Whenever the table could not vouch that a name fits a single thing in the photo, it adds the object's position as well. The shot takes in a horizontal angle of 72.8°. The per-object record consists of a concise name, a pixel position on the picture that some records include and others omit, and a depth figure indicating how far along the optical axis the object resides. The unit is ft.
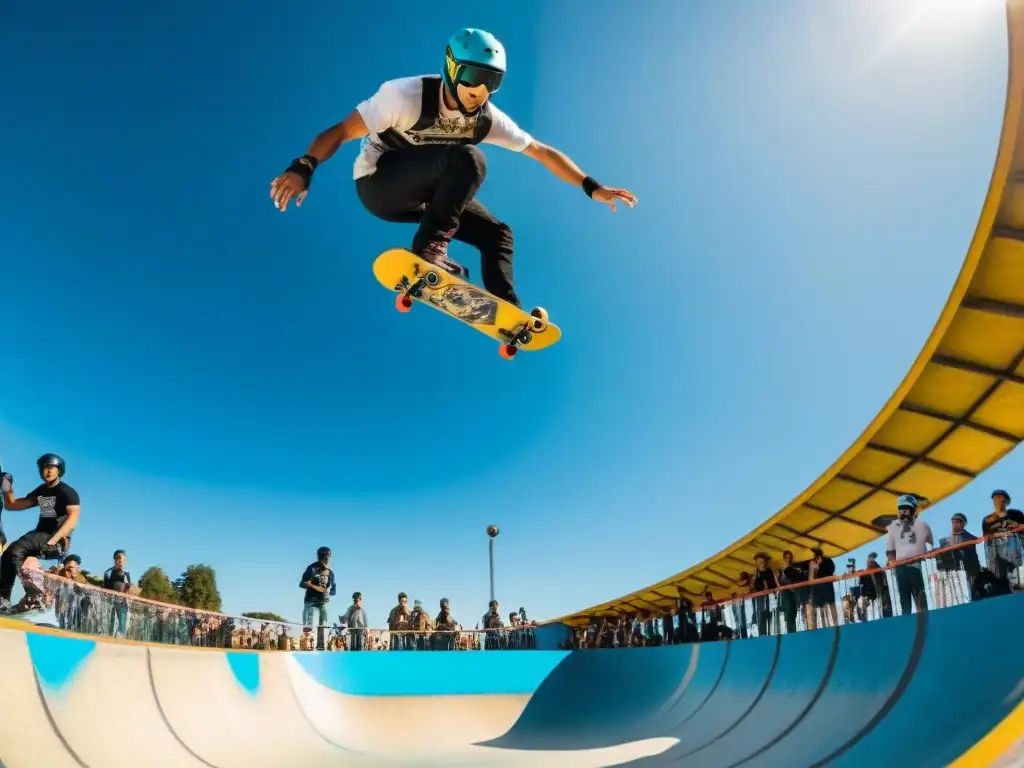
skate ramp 14.83
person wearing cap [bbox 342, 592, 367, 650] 40.73
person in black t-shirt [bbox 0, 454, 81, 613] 18.12
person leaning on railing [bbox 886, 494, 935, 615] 21.45
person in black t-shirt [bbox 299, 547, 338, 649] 35.12
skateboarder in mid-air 15.03
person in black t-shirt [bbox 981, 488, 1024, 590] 17.85
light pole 71.46
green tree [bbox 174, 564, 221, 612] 216.95
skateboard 18.07
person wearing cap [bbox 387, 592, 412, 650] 44.32
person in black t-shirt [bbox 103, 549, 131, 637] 28.96
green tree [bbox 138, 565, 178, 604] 196.85
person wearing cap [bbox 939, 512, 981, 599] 18.74
